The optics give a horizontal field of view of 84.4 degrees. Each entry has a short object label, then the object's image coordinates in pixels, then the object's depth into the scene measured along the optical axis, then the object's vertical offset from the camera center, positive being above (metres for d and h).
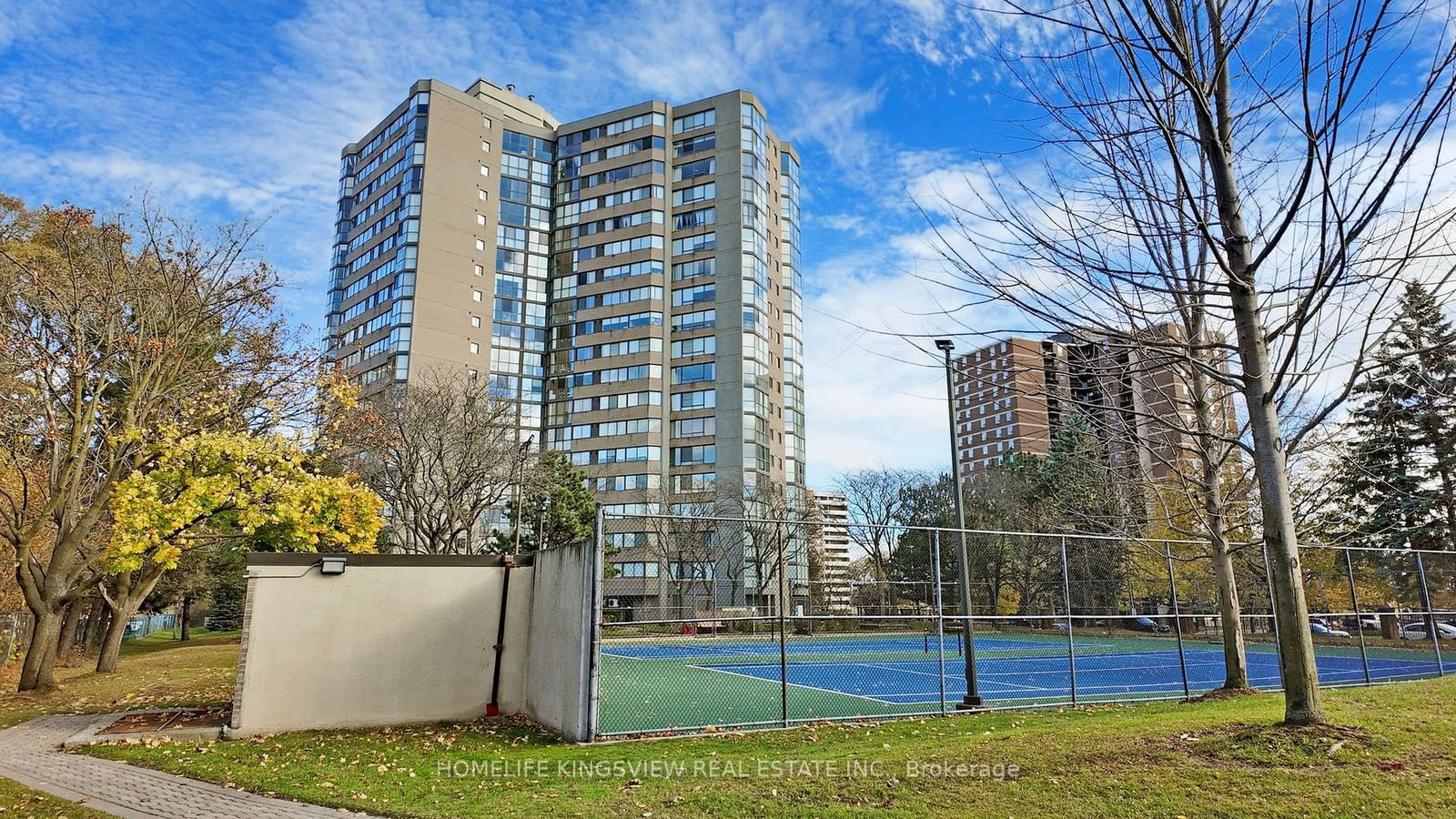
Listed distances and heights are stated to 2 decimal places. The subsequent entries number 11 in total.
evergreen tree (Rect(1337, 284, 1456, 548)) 23.62 +2.57
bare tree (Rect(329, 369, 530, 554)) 31.05 +4.48
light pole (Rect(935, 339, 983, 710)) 12.19 -0.61
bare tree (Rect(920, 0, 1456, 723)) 5.49 +2.51
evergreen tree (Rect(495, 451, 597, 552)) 37.44 +3.03
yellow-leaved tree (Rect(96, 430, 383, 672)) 12.80 +1.26
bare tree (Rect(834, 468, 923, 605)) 53.84 +5.52
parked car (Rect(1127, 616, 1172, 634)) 18.88 -1.25
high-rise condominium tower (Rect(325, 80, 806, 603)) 59.91 +23.19
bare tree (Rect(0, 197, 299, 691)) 14.25 +4.10
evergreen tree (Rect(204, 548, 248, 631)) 33.97 -0.63
